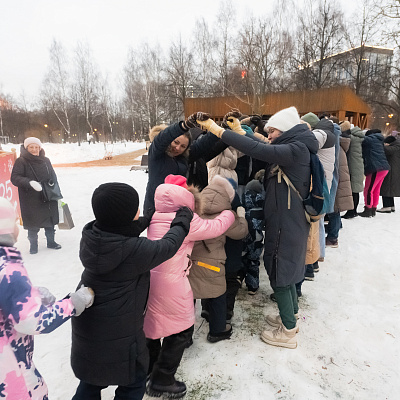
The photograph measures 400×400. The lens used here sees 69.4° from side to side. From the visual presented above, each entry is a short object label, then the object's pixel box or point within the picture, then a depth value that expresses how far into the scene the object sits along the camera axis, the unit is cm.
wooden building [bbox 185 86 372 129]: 1507
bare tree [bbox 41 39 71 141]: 3027
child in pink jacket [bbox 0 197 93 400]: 119
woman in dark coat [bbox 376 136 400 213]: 641
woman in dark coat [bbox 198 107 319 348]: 218
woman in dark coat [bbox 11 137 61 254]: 439
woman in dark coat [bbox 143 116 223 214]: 236
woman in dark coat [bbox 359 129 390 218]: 602
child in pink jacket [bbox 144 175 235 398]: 193
